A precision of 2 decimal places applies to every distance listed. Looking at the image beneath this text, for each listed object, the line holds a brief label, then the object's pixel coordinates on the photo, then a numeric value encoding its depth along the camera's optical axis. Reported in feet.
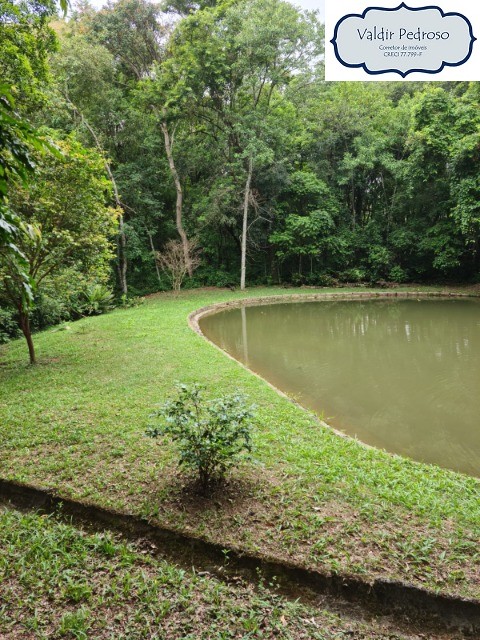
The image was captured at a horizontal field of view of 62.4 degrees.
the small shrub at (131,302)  52.26
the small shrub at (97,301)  45.78
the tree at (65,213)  19.86
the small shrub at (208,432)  9.13
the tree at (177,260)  60.59
